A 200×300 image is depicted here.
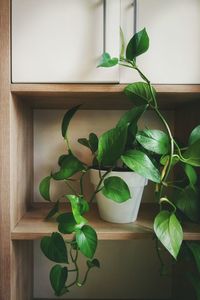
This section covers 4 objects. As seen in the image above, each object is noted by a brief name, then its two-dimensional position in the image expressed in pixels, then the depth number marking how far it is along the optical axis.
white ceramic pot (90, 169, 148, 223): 0.71
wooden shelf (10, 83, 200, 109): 0.65
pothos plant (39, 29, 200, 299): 0.61
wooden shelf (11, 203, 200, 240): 0.66
